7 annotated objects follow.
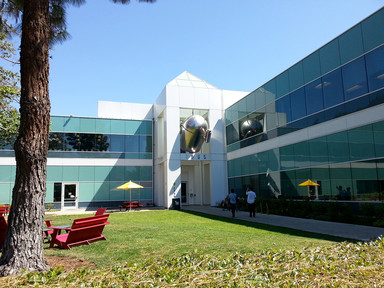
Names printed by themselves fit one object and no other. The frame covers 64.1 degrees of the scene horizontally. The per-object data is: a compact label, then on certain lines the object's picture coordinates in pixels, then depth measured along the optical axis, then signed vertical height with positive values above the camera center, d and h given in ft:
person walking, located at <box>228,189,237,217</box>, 56.80 -2.61
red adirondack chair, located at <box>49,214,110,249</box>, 25.44 -3.76
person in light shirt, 56.24 -2.65
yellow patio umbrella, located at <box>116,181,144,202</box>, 77.83 +0.57
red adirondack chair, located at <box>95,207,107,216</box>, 40.68 -2.94
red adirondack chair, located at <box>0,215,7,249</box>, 24.39 -2.86
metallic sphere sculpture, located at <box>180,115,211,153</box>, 84.99 +14.82
